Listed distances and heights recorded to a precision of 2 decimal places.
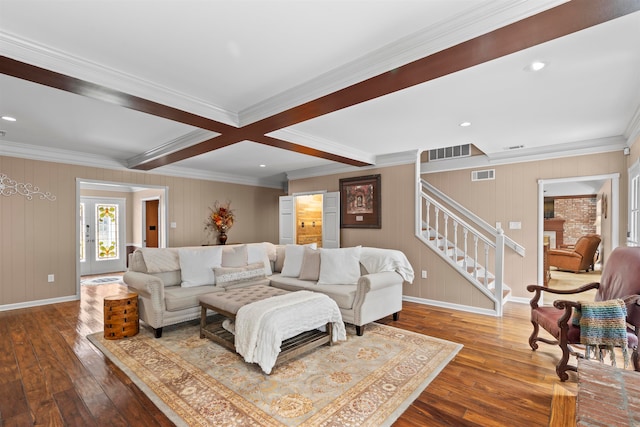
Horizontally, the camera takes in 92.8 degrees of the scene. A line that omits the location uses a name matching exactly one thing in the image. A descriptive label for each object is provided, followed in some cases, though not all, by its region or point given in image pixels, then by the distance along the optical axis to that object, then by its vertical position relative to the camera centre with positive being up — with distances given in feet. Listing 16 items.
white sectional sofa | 11.35 -2.79
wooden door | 26.14 -0.89
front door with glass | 24.61 -2.00
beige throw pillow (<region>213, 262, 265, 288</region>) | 13.21 -2.83
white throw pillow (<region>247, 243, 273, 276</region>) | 15.31 -2.23
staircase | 13.89 -1.74
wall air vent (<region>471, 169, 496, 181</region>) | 17.26 +2.10
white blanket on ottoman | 8.35 -3.28
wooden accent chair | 7.49 -2.43
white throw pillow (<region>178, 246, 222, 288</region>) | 13.05 -2.35
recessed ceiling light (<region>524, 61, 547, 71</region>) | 7.34 +3.56
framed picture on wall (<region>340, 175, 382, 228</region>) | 18.10 +0.59
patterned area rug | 6.69 -4.49
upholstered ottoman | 8.56 -3.26
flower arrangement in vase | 22.71 -0.63
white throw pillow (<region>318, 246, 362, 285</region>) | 13.08 -2.40
